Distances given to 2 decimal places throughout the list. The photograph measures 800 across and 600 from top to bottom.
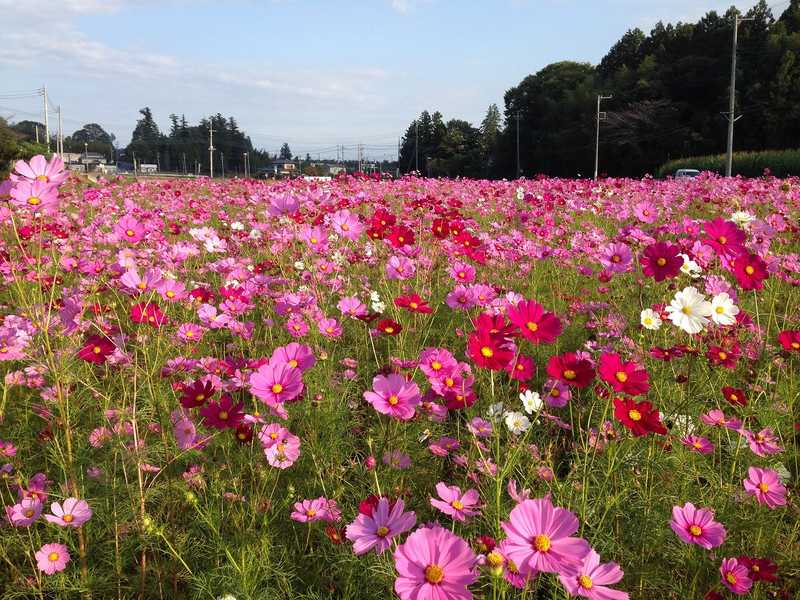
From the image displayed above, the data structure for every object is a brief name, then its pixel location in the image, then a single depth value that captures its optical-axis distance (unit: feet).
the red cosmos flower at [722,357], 4.98
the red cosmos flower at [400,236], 7.39
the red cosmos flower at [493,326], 3.58
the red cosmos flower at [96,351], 4.46
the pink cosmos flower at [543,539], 2.36
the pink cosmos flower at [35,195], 3.75
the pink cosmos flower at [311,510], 3.82
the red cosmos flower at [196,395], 3.96
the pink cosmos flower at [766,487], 3.92
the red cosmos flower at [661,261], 4.58
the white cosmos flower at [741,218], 7.52
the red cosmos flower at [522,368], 3.84
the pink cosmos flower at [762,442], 4.51
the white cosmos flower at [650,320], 6.12
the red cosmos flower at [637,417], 3.34
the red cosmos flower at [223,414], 3.66
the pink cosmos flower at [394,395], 3.68
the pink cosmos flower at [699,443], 4.39
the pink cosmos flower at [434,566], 2.26
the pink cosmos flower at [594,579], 2.47
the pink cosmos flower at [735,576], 3.23
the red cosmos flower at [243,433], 3.84
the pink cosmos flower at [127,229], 6.89
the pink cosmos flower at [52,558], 3.68
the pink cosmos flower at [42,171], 3.92
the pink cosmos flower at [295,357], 3.77
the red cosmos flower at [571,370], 3.46
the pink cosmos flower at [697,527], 3.29
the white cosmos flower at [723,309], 4.72
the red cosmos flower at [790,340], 5.04
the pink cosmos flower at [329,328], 6.18
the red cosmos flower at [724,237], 4.93
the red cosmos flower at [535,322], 3.81
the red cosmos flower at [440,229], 7.66
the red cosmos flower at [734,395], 4.49
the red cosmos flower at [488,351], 3.39
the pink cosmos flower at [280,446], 4.03
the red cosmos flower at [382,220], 7.50
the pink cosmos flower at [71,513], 3.64
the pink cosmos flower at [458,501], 3.23
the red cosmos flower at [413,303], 5.40
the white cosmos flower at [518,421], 4.92
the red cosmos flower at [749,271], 4.68
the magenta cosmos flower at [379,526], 2.75
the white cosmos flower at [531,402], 5.25
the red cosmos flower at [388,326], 5.21
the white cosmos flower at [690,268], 6.46
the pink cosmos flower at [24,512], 3.81
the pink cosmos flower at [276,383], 3.60
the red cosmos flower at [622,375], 3.45
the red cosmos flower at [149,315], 4.76
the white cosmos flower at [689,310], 4.63
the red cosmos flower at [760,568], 3.26
